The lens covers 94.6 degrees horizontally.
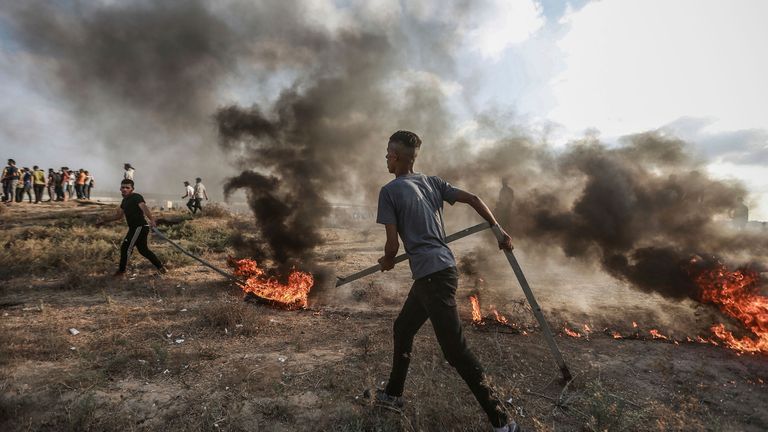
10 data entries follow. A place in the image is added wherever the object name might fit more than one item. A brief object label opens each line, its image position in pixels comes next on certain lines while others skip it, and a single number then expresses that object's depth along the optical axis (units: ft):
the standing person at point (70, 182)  59.41
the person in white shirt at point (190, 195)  55.47
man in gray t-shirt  8.79
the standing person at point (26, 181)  54.38
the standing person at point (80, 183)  61.36
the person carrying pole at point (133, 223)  25.20
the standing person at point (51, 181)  58.40
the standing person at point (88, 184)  62.69
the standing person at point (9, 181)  51.96
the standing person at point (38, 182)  54.24
